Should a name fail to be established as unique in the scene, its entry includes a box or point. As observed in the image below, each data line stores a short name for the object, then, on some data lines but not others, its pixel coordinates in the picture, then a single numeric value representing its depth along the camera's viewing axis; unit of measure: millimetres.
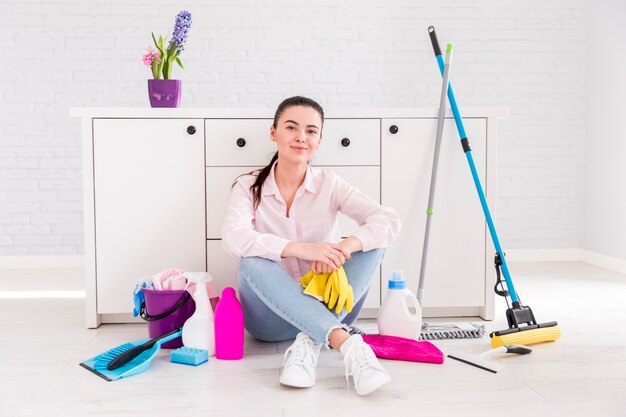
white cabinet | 2293
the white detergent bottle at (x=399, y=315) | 2023
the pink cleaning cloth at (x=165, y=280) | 2059
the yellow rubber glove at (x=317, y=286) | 1812
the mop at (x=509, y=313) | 1979
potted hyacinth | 2316
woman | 1713
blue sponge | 1849
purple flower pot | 2334
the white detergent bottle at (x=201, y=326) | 1934
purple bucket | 2000
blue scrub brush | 1740
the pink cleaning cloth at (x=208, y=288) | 2049
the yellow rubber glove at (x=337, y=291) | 1811
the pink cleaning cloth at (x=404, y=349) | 1852
